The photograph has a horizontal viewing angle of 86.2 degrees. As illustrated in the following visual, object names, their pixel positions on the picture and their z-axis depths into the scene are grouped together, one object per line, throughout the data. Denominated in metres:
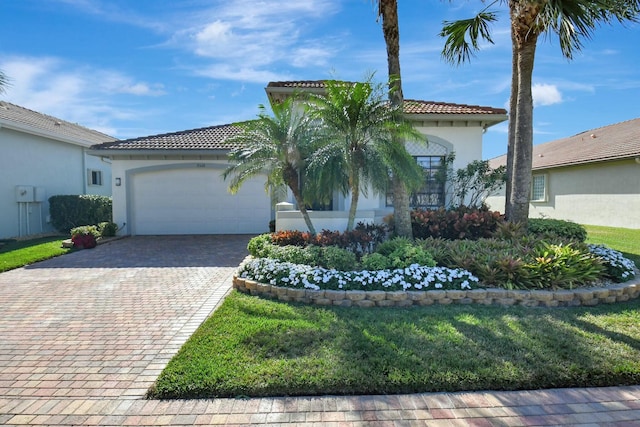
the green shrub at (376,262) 6.57
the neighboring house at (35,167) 14.48
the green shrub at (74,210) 15.96
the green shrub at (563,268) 5.86
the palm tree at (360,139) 7.59
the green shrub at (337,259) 6.73
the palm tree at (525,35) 7.30
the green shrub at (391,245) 7.39
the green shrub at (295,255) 7.06
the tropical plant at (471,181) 11.43
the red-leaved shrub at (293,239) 8.28
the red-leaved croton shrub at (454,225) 9.02
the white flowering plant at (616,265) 6.32
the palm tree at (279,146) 8.39
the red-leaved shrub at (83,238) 11.81
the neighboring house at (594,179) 15.80
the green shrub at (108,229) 13.74
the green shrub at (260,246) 7.92
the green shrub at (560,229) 9.10
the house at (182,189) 14.10
